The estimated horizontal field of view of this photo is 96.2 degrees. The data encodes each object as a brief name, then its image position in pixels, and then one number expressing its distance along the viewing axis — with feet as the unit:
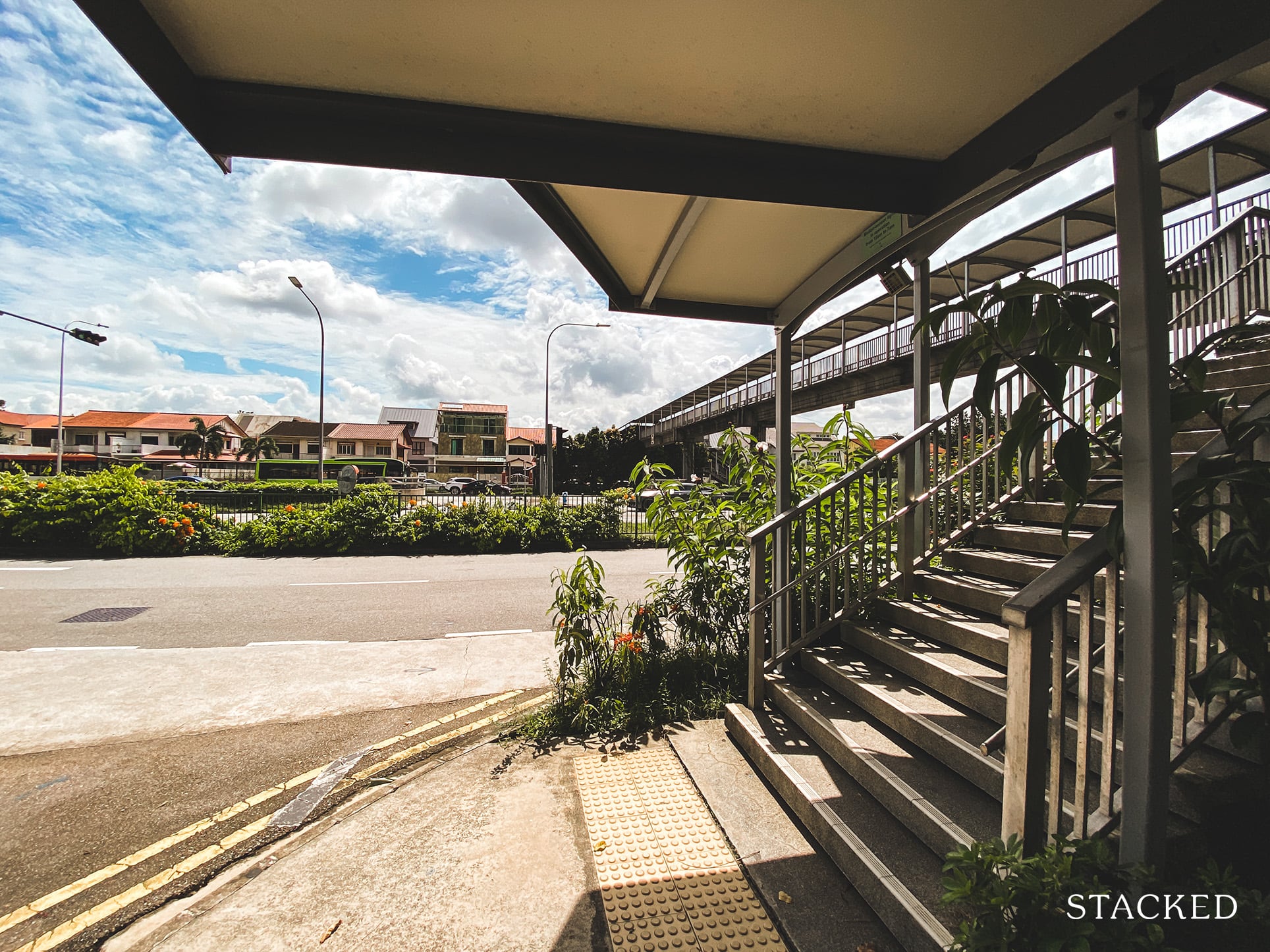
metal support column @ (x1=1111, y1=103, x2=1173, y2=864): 5.39
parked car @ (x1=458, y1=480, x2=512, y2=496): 129.49
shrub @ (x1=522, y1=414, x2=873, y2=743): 12.85
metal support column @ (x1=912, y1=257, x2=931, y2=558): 13.64
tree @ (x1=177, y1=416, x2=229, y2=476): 226.58
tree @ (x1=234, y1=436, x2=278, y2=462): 228.84
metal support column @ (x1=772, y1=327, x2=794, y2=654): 12.81
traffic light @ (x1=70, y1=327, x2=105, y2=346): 71.36
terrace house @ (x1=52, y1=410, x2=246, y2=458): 232.94
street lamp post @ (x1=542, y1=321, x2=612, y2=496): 75.36
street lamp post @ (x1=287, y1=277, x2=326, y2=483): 65.26
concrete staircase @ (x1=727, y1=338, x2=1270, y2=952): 6.84
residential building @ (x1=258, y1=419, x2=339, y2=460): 238.48
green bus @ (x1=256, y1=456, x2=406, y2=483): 109.50
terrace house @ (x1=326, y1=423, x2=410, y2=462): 215.31
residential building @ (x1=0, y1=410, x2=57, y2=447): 253.44
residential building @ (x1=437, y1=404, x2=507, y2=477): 222.07
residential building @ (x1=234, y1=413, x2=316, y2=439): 292.81
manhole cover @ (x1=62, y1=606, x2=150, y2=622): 22.03
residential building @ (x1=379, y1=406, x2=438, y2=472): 242.37
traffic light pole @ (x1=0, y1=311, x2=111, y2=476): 71.31
